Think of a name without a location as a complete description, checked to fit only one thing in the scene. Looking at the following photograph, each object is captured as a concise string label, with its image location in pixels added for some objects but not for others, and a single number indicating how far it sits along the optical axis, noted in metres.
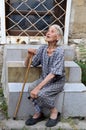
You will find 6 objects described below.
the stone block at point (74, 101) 2.67
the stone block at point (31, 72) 2.84
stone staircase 2.64
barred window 3.37
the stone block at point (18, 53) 3.14
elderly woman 2.49
